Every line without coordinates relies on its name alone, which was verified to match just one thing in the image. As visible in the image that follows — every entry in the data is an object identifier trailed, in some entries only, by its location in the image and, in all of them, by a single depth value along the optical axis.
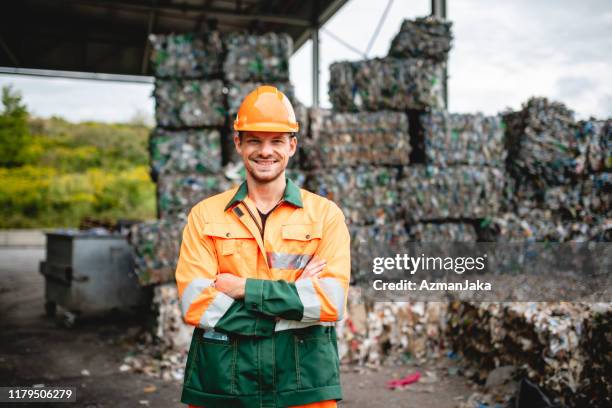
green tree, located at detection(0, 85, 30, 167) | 25.03
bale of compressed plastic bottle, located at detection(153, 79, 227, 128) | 5.46
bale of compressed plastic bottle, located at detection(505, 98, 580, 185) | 5.36
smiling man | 1.99
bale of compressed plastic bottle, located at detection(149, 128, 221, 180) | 5.47
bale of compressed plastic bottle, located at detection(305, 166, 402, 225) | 5.57
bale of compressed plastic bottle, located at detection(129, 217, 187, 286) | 5.31
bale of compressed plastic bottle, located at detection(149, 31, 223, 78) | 5.48
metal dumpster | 6.62
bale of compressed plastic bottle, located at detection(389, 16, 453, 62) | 5.96
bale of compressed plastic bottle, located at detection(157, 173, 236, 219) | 5.38
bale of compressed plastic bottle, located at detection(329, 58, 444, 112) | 5.79
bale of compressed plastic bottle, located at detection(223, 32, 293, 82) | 5.55
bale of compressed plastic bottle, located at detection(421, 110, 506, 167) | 5.75
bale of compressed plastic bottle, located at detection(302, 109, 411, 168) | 5.68
